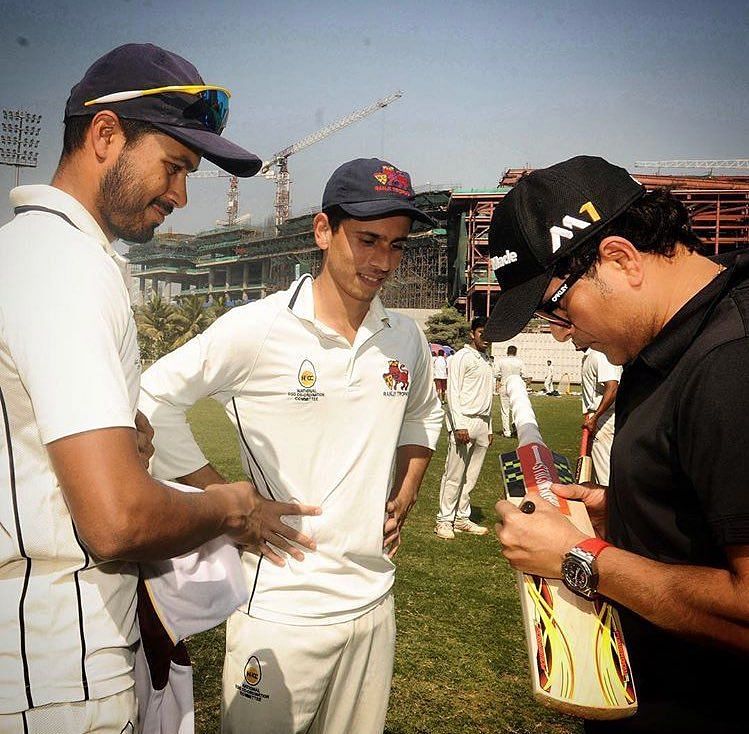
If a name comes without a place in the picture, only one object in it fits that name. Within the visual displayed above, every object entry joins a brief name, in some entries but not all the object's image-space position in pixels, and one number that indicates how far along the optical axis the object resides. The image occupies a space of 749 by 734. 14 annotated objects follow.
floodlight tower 40.47
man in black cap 1.40
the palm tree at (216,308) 67.74
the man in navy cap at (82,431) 1.29
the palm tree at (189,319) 59.25
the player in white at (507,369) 15.39
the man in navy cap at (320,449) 2.34
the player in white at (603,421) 7.95
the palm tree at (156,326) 58.09
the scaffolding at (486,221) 59.28
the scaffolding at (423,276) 81.12
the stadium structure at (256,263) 82.12
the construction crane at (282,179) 141.88
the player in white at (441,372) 21.38
